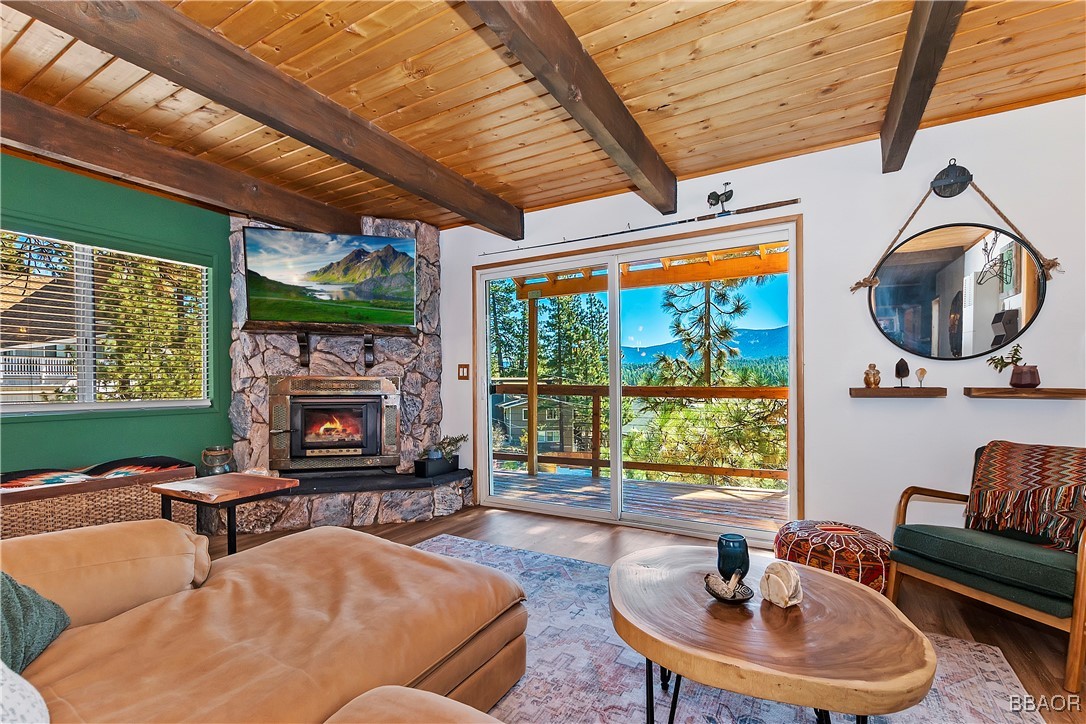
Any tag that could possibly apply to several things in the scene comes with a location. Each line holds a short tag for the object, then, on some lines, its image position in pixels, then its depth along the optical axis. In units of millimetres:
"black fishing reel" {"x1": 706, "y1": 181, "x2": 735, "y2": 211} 3529
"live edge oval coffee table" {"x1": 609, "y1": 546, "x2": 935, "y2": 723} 1133
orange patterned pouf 2275
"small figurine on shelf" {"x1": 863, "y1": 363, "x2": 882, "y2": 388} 3027
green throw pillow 1123
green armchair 1859
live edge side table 2436
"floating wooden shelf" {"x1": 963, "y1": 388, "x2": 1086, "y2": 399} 2549
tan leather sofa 1082
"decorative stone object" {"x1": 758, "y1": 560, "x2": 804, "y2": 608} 1507
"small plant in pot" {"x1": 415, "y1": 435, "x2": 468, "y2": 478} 4285
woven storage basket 2740
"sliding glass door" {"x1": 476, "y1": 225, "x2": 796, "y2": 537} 4117
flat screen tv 3947
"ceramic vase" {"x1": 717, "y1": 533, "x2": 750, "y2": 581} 1599
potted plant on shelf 2629
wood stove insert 4109
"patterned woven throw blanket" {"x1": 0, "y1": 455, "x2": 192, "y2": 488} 2873
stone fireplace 3920
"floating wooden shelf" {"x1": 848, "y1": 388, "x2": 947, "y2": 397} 2852
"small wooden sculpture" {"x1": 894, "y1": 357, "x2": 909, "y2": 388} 2943
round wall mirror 2740
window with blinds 3076
